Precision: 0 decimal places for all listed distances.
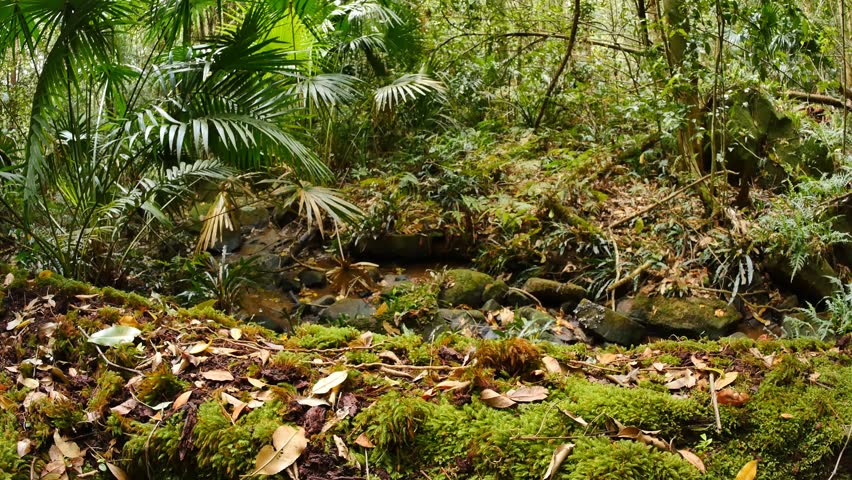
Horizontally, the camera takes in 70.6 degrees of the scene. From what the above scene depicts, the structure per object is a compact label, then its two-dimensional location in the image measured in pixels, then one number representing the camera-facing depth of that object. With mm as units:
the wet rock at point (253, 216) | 6812
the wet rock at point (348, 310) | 4597
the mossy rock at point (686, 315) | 4352
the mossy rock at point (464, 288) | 4844
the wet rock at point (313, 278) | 5473
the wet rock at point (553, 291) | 4840
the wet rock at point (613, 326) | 4332
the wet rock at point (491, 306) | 4759
